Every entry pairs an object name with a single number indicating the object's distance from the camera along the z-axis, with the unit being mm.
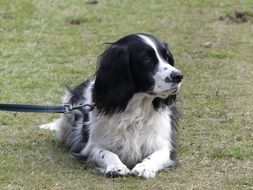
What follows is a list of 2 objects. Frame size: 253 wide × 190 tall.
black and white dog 9758
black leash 9969
